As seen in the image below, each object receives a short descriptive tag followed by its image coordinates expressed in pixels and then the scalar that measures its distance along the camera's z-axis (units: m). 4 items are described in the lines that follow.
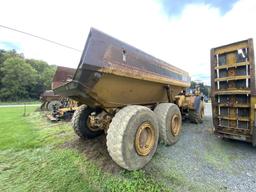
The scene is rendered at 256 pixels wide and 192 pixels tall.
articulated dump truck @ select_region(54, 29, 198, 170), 2.56
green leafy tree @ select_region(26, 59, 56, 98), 42.06
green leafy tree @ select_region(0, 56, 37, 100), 37.94
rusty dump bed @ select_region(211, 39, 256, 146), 3.60
